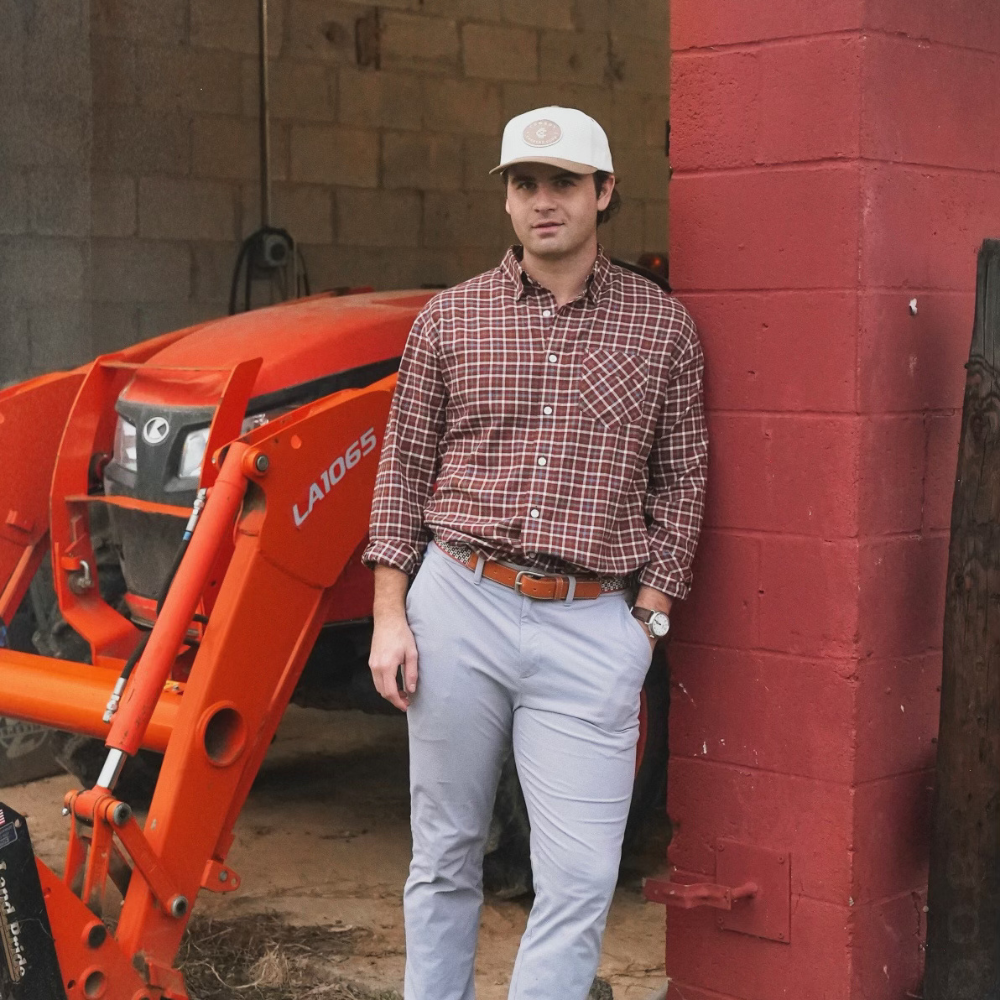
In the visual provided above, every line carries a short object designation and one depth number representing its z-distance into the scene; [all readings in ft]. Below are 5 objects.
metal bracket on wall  11.62
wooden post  10.87
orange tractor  11.53
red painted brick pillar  10.92
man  10.44
